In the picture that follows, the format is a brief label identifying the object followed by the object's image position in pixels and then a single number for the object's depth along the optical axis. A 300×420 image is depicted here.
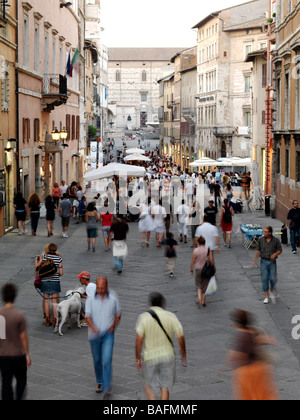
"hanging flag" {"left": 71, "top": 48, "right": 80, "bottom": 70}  37.12
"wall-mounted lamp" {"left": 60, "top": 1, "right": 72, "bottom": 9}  36.99
